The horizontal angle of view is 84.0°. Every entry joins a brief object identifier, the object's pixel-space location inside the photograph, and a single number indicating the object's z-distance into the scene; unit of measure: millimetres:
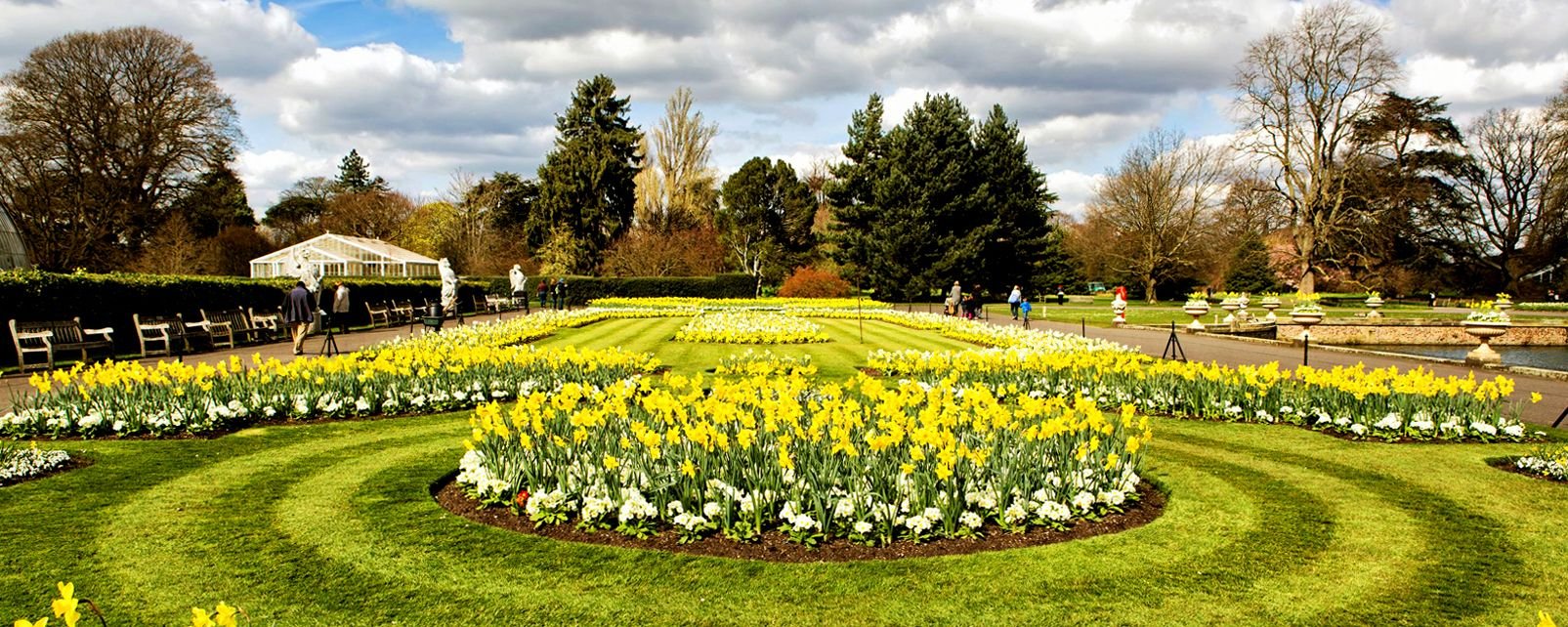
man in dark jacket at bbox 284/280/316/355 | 15383
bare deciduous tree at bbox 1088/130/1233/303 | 47438
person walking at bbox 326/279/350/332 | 18472
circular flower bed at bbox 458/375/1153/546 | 4785
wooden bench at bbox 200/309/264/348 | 17531
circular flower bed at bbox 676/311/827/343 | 17453
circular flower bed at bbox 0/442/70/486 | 5830
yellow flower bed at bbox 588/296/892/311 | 34241
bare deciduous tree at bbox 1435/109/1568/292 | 44906
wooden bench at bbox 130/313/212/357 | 15484
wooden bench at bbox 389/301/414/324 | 26031
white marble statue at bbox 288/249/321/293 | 16219
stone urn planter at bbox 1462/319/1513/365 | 14906
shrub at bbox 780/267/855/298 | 39844
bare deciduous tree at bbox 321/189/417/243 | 63375
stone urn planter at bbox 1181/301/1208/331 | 24844
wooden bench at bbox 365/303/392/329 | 25484
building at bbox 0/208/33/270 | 25484
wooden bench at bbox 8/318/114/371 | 13305
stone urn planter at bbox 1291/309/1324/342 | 21047
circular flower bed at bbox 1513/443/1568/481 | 6148
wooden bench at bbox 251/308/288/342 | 19156
